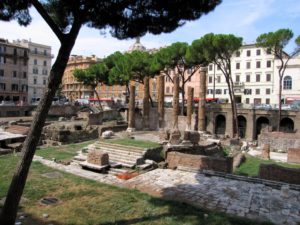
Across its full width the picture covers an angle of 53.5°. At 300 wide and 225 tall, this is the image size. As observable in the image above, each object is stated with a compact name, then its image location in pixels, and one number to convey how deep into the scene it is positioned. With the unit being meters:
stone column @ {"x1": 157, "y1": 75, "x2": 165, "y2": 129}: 31.17
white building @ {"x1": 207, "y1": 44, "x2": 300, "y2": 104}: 42.84
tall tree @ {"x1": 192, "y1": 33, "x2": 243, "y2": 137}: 28.73
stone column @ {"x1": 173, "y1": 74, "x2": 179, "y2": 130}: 23.71
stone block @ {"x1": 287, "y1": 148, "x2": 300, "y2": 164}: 18.81
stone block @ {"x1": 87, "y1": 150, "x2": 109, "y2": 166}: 12.29
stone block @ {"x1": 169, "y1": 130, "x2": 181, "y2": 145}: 17.88
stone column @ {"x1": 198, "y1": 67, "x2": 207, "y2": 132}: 27.62
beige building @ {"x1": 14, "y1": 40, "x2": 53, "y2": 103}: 57.12
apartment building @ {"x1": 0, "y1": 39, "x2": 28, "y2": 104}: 48.94
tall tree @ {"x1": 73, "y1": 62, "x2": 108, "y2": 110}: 43.66
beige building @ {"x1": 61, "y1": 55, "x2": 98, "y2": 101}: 74.75
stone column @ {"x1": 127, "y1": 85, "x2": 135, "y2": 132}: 26.89
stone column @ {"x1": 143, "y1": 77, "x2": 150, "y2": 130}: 30.28
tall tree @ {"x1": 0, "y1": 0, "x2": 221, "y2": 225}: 6.57
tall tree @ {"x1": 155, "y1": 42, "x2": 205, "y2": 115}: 34.81
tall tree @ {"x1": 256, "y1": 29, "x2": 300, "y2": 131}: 28.53
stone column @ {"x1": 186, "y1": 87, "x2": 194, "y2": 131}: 26.89
